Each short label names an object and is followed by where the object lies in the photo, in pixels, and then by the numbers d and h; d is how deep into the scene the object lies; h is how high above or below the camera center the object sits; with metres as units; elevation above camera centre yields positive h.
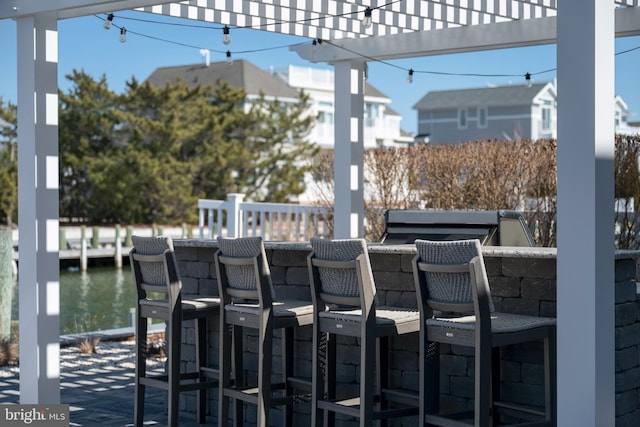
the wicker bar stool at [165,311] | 9.36 -0.64
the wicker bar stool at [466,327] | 7.36 -0.59
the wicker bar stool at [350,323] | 7.99 -0.61
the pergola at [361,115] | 7.19 +0.53
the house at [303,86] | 64.79 +5.25
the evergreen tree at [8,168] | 50.65 +1.24
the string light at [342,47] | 11.57 +1.34
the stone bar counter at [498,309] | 8.03 -0.57
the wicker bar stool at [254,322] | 8.72 -0.66
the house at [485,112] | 79.69 +4.99
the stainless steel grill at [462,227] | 9.69 -0.14
